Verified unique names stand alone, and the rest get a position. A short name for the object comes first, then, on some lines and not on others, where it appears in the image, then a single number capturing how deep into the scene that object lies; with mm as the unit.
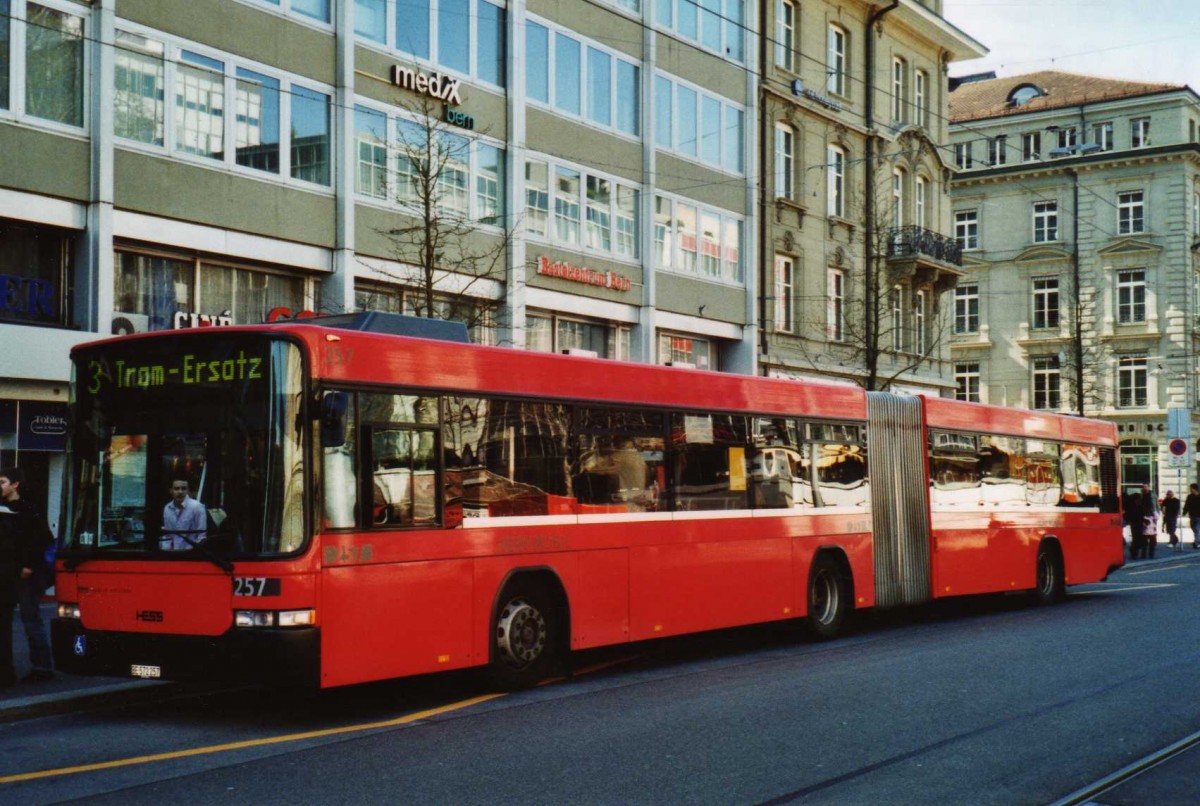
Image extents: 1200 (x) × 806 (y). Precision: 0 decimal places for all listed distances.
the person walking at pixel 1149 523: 34719
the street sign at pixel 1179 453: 36750
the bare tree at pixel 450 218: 22594
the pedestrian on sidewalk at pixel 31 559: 11555
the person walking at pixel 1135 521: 34281
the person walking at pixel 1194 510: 36875
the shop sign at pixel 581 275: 27609
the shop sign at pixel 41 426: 18672
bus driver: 9742
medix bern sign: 24241
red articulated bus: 9656
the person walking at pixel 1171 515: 38688
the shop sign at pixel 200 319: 20484
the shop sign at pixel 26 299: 18625
